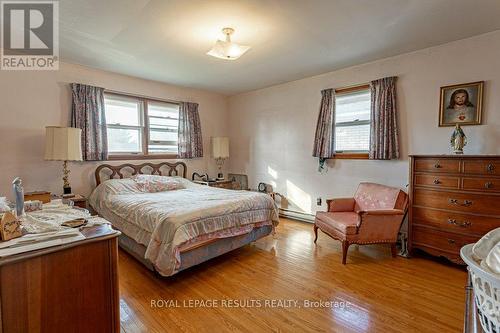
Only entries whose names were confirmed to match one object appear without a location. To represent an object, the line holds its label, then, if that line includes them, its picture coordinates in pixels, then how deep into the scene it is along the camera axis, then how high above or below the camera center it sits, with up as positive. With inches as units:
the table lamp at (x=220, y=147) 195.0 +8.2
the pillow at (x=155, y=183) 144.8 -16.5
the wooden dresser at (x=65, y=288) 40.6 -24.3
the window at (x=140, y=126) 156.9 +20.6
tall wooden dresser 94.3 -16.7
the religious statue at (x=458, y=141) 105.3 +8.8
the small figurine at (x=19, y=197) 58.2 -10.5
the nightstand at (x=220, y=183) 183.6 -20.1
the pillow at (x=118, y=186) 133.7 -17.3
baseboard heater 170.6 -40.9
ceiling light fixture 97.3 +43.8
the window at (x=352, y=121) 144.2 +23.4
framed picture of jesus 108.7 +26.2
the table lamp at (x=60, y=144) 117.3 +5.3
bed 88.8 -26.1
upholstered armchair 109.8 -28.4
